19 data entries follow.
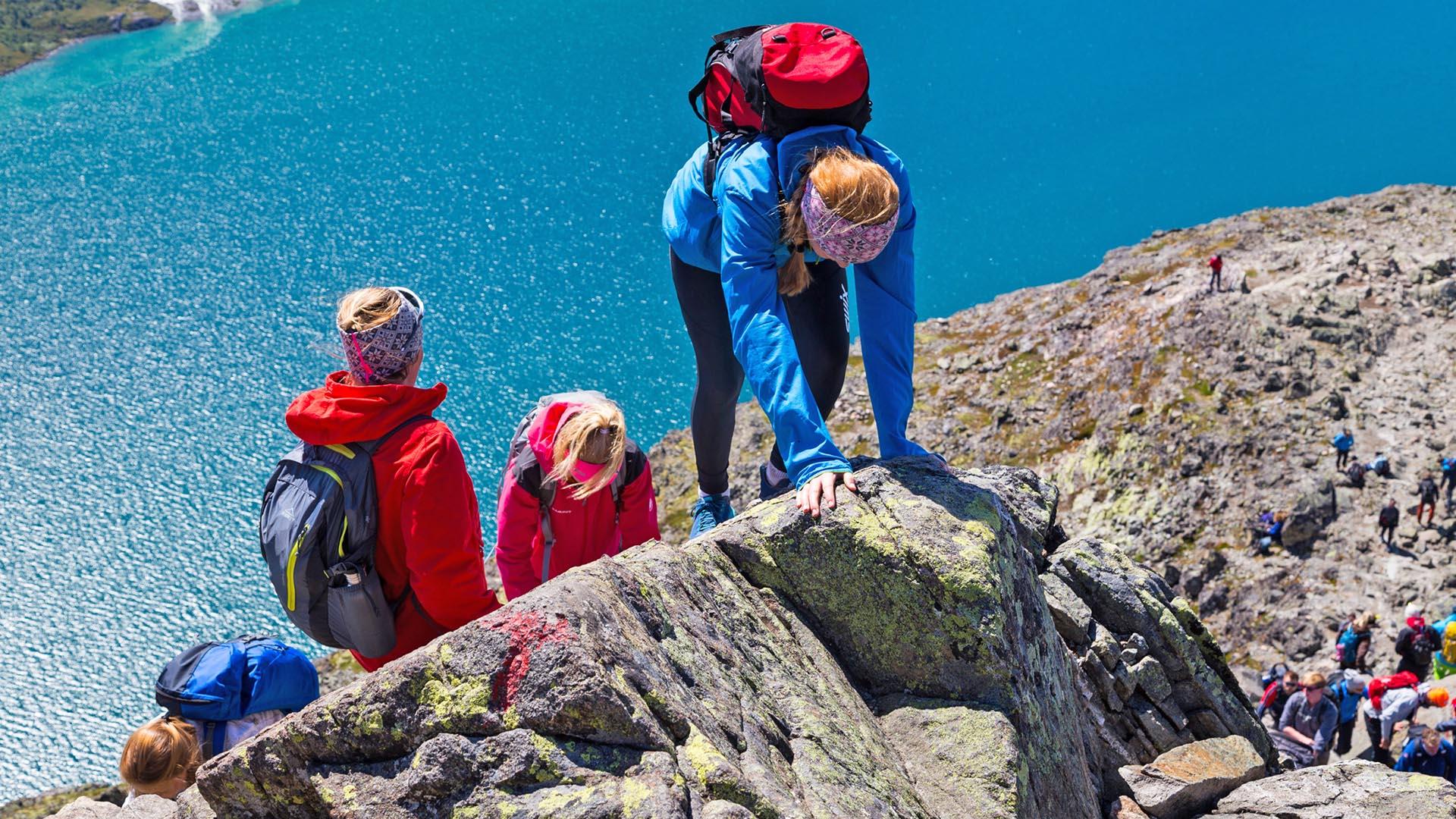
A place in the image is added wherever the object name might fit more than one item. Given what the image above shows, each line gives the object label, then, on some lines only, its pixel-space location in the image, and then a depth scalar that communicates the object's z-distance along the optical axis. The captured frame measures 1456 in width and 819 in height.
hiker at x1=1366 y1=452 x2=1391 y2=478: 35.72
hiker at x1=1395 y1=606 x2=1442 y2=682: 26.33
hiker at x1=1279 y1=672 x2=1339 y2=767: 18.11
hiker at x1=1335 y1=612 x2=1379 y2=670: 26.75
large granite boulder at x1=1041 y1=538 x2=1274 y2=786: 9.63
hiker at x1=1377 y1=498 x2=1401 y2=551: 32.59
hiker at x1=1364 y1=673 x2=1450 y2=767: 19.72
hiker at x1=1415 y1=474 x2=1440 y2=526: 33.00
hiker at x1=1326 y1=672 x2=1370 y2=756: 19.86
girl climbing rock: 7.29
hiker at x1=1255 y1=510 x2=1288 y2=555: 35.25
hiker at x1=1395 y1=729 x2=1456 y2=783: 15.95
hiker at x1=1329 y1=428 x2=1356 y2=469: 36.53
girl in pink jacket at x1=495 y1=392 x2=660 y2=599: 7.80
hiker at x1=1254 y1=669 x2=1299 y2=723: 20.55
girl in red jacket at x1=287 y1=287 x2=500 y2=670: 6.57
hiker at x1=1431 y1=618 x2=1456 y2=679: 24.73
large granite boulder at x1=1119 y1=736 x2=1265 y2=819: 8.65
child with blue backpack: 6.87
